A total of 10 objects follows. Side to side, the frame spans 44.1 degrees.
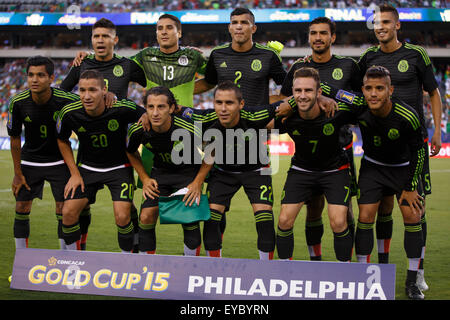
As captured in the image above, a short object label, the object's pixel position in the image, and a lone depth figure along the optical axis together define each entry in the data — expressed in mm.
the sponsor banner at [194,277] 4160
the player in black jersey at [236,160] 5039
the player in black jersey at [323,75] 5375
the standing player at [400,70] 5301
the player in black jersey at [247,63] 5570
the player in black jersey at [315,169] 4906
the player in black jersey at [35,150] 5609
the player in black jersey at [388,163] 4809
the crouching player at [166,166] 5078
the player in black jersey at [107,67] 5848
